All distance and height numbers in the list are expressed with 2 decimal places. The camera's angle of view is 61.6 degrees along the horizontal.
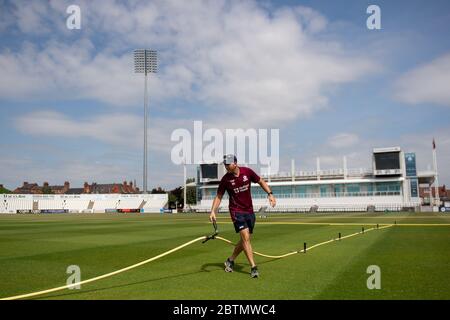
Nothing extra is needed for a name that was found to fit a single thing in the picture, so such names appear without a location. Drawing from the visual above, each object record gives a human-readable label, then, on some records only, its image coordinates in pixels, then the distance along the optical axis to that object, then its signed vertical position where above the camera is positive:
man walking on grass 8.17 -0.04
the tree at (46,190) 177.19 +3.54
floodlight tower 83.31 +29.92
